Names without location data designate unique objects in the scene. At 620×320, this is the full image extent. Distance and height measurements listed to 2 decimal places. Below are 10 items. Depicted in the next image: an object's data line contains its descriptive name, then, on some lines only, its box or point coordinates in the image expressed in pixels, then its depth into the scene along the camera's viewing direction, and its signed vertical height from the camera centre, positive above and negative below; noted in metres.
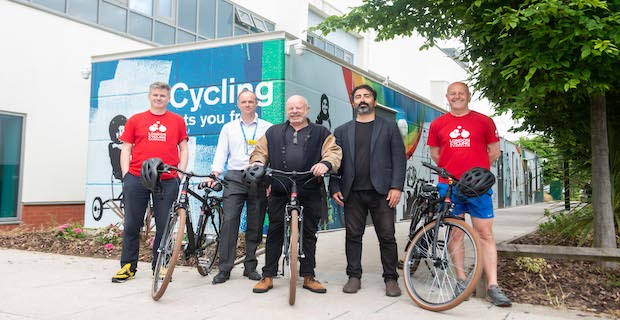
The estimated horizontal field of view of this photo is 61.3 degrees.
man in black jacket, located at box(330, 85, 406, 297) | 4.62 +0.06
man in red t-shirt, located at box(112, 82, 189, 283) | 5.02 +0.22
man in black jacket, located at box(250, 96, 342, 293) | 4.64 +0.20
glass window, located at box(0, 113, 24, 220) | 10.50 +0.46
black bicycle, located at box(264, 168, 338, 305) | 4.16 -0.29
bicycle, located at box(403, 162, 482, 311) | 4.01 -0.56
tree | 4.13 +1.14
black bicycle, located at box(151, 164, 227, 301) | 4.24 -0.46
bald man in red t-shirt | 4.39 +0.33
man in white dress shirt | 5.12 -0.05
